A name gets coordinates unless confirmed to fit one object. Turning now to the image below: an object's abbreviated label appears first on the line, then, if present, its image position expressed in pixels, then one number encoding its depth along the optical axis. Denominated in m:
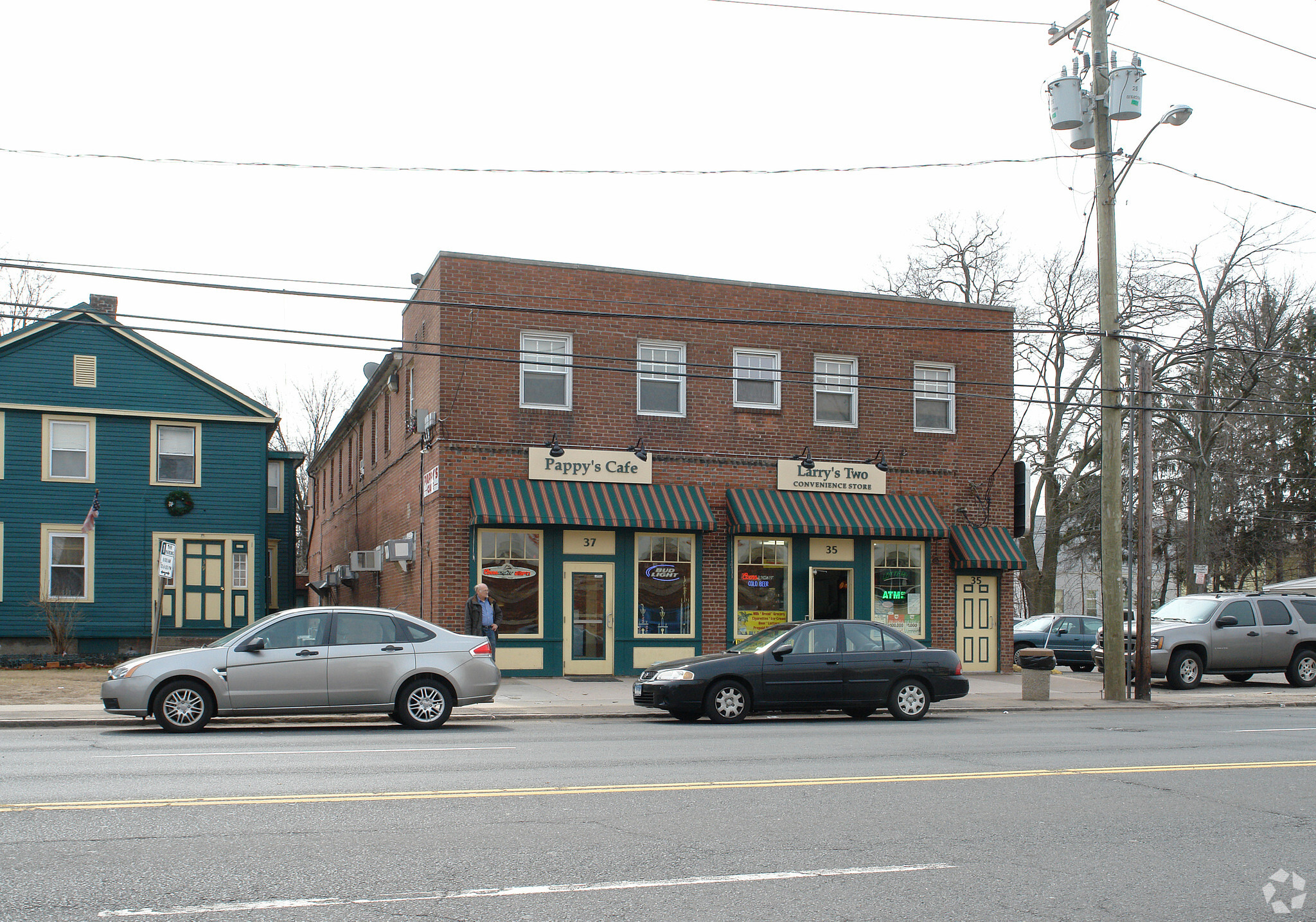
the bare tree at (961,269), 42.88
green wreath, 28.64
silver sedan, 13.73
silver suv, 22.61
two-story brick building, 21.47
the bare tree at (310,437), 53.72
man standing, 18.98
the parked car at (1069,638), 29.89
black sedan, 15.58
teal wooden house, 27.27
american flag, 26.98
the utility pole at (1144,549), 19.88
